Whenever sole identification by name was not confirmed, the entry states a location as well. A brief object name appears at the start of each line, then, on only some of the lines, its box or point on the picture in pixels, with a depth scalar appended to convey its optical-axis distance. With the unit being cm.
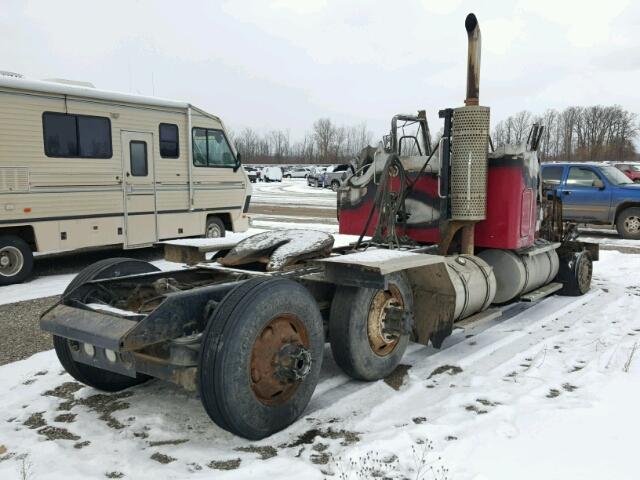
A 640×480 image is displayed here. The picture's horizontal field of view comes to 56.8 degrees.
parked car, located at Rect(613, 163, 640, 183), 2772
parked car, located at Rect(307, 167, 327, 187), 4448
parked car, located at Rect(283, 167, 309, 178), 6338
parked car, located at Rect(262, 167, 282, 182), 5406
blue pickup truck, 1455
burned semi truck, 362
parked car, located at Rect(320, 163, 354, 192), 4200
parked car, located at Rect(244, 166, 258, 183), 5528
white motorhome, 895
